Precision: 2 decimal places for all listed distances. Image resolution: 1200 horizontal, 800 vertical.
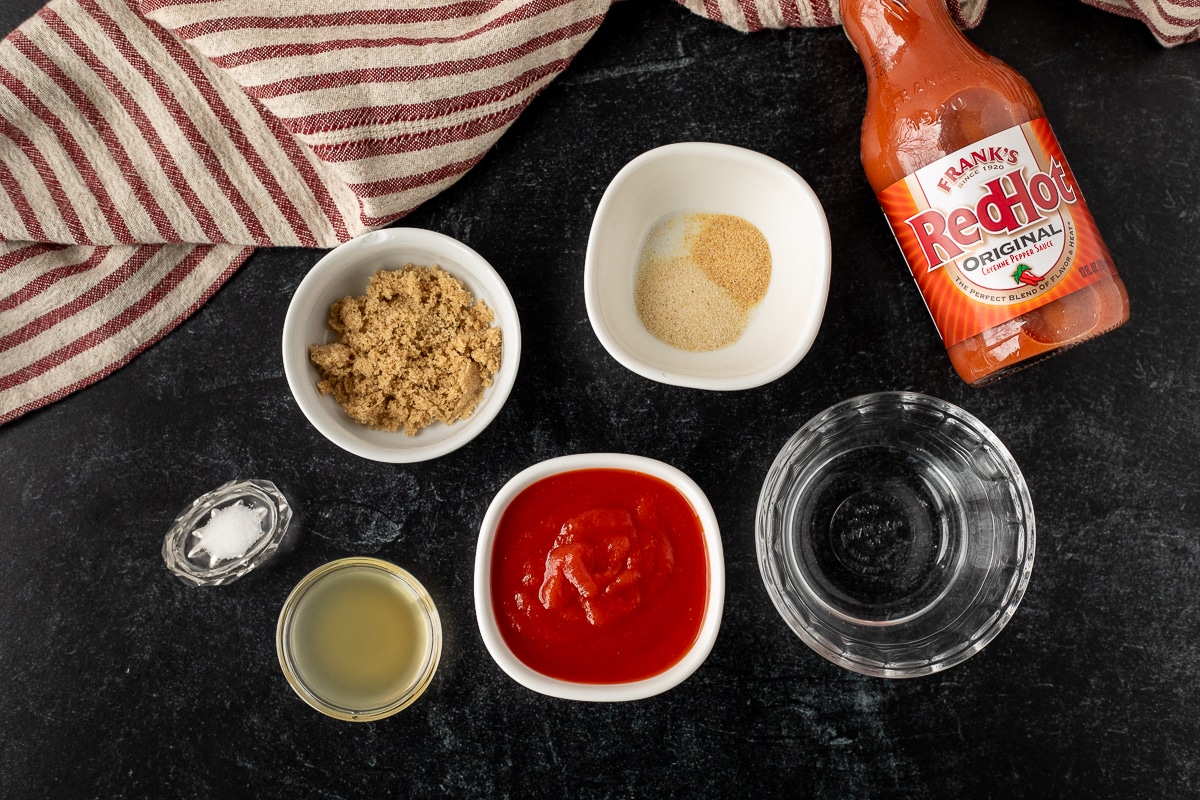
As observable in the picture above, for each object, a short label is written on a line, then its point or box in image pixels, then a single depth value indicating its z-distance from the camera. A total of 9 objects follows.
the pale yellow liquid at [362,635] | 0.44
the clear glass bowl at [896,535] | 0.43
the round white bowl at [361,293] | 0.42
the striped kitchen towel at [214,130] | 0.43
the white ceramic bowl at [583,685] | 0.41
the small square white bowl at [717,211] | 0.42
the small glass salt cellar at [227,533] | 0.45
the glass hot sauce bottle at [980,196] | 0.40
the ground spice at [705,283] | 0.44
